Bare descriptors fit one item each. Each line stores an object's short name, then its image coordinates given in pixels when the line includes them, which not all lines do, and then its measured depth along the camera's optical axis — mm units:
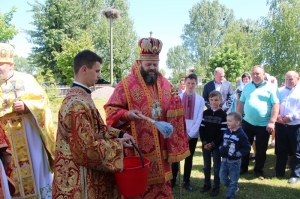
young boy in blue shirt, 4531
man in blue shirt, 5596
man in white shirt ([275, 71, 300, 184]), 5605
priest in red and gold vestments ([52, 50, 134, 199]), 2236
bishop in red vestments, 3309
